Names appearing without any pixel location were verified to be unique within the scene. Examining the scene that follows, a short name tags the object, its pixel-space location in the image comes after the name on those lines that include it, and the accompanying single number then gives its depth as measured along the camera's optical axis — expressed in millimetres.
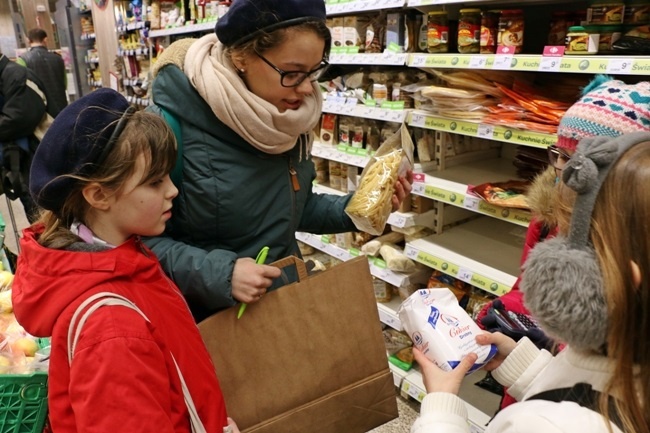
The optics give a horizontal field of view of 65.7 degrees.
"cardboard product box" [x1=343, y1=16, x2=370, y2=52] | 2479
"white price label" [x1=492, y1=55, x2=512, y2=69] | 1705
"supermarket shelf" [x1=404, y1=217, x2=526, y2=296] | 1967
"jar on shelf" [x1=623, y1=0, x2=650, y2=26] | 1514
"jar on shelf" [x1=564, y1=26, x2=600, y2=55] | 1533
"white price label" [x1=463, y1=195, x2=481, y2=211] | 1936
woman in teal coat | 1142
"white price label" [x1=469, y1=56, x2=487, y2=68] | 1785
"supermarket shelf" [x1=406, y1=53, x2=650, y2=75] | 1387
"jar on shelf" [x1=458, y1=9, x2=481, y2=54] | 1894
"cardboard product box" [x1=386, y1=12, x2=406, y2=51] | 2215
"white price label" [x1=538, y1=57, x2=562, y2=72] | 1564
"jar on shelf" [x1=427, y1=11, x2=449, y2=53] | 2008
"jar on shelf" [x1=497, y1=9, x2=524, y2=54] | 1767
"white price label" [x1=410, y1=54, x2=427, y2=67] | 2026
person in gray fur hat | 641
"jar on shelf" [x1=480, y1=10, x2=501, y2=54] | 1836
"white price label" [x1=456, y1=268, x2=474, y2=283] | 2010
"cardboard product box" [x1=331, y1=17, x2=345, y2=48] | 2550
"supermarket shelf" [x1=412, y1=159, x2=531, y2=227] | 1835
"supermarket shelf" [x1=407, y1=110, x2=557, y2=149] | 1671
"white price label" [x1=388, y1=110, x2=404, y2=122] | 2211
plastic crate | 991
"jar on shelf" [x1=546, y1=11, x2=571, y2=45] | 1808
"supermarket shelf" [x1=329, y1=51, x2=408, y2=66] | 2166
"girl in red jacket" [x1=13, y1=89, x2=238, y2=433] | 799
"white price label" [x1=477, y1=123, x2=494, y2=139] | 1825
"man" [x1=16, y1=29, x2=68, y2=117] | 4750
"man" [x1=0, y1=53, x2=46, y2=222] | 3416
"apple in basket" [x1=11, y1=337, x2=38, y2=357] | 1306
